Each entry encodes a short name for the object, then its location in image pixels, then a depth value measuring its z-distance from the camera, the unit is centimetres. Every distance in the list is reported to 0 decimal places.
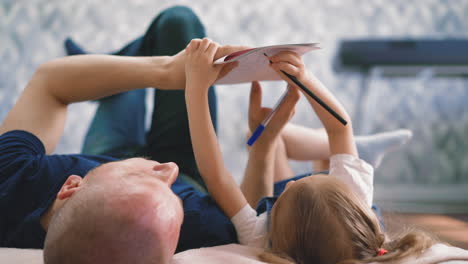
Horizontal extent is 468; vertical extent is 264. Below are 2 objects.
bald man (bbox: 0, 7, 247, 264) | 47
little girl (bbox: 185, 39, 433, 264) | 59
